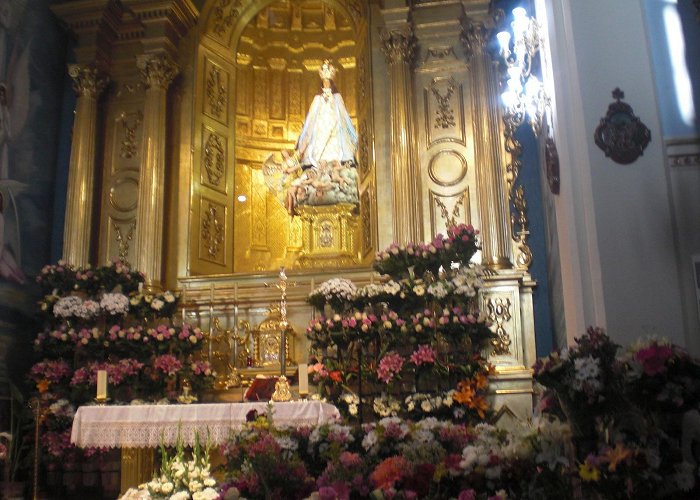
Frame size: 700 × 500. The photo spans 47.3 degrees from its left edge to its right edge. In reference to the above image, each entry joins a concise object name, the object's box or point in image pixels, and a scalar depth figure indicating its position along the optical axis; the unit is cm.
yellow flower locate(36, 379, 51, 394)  833
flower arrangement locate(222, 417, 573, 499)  360
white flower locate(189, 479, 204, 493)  529
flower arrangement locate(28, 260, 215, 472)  814
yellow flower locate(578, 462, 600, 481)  323
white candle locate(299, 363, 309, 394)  666
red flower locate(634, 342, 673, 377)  348
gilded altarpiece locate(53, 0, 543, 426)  920
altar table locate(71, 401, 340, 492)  648
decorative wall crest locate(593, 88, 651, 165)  562
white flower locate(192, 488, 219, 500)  502
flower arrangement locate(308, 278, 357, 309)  792
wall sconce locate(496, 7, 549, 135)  714
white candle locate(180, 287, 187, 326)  938
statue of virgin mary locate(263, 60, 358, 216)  1021
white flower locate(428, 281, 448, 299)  761
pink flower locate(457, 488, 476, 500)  339
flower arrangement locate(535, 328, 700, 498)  325
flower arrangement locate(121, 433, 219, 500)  530
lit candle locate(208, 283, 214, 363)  918
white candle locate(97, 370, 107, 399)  700
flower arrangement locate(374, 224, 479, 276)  806
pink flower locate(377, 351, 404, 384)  727
